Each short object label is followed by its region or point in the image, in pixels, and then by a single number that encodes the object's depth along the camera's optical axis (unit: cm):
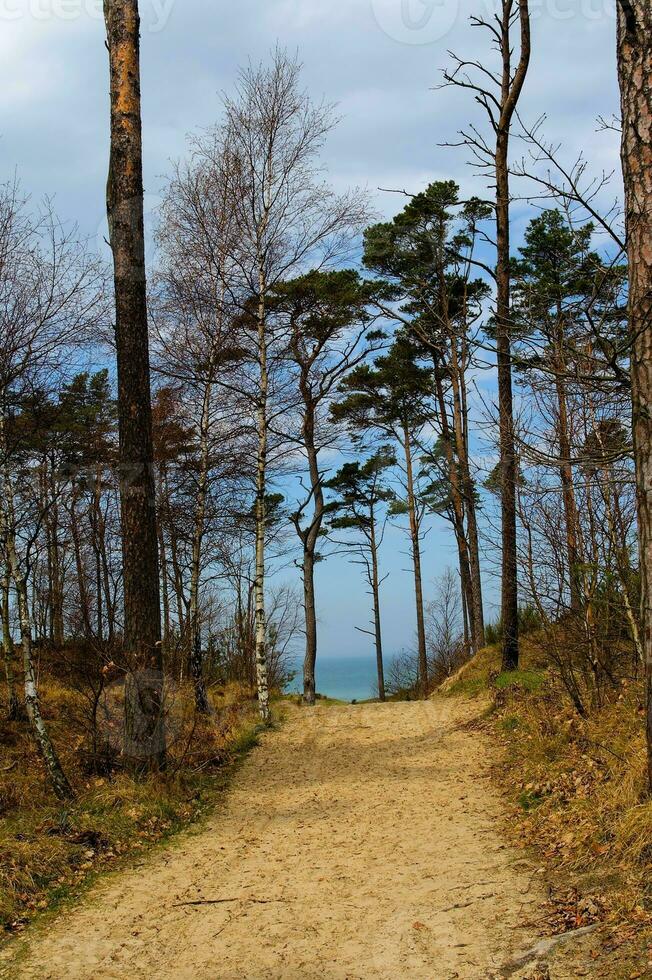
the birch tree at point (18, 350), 808
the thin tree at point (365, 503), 2464
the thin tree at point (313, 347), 1498
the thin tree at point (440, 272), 1772
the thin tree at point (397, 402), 2048
